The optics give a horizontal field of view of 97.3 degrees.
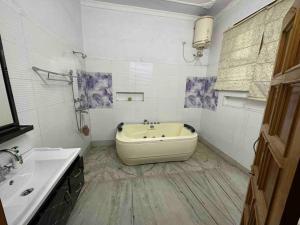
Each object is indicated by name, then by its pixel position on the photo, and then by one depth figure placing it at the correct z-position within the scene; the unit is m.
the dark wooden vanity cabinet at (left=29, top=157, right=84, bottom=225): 0.81
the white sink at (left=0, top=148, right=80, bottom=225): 0.68
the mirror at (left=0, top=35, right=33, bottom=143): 0.93
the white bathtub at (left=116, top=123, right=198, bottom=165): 2.15
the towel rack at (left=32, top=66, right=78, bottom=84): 1.29
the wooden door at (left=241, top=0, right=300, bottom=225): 0.44
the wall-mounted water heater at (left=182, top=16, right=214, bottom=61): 2.53
